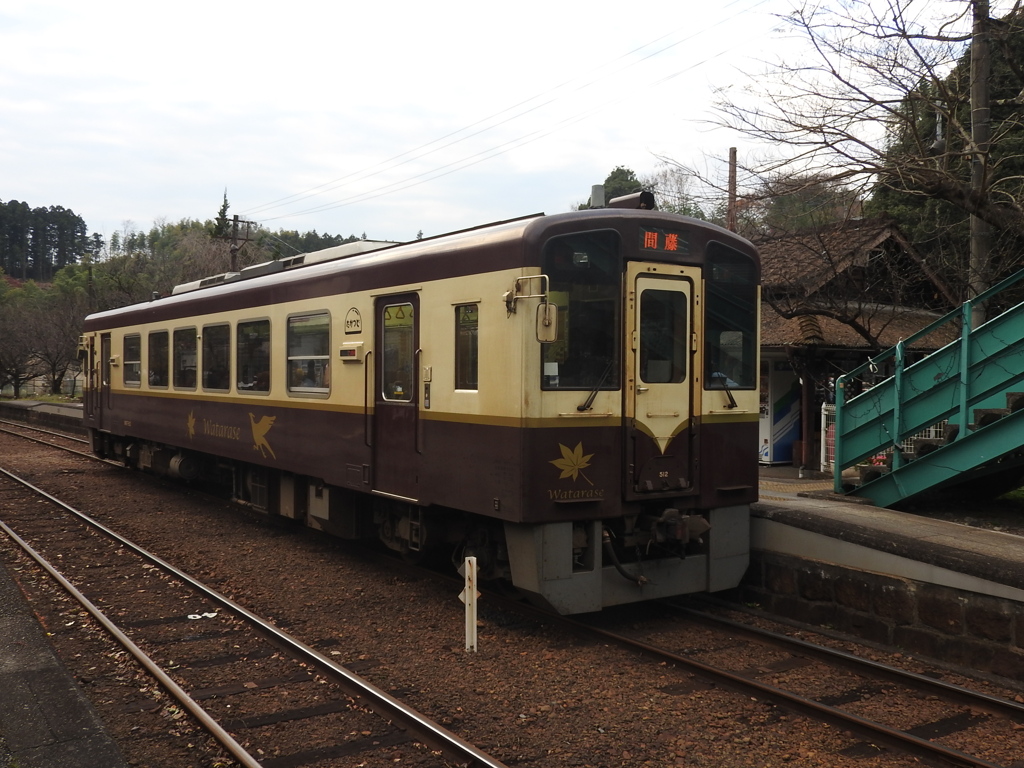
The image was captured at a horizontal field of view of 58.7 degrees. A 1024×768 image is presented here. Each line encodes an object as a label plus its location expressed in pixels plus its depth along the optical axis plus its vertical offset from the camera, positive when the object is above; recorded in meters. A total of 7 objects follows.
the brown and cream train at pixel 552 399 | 6.45 -0.20
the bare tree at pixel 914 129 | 10.93 +3.11
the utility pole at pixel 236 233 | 33.54 +5.76
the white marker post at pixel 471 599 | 6.32 -1.58
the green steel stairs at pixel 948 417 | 8.39 -0.42
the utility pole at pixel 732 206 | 13.30 +2.52
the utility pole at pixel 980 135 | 10.84 +2.99
